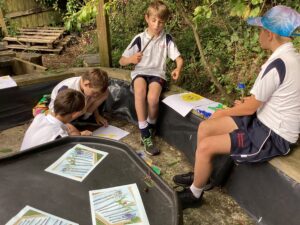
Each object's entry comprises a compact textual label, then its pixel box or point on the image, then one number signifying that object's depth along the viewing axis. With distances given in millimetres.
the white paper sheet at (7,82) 2543
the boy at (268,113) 1422
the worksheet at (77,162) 1228
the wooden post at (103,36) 2638
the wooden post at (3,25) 6022
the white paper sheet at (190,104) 2097
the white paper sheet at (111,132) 2536
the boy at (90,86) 2213
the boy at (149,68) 2312
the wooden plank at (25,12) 6554
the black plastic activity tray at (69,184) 1044
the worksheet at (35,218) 989
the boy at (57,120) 1772
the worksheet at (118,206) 1014
